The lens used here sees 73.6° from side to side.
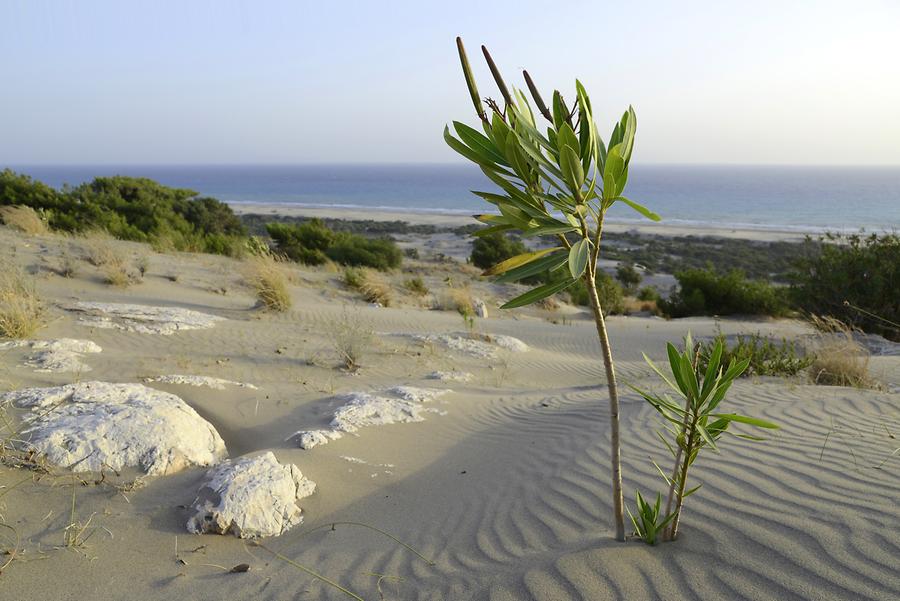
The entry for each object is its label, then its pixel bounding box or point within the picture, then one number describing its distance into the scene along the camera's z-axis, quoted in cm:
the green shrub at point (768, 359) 643
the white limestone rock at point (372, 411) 419
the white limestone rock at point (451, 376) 666
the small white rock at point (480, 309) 1144
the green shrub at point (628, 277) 1966
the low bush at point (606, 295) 1367
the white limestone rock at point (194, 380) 515
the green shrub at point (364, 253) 1728
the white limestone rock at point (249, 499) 303
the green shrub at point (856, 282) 993
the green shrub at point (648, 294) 1672
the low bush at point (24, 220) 1336
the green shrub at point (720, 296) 1334
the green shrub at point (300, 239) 1764
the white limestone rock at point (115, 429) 349
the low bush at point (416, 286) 1392
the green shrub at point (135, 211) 1666
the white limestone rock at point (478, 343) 809
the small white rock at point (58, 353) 520
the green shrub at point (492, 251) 2080
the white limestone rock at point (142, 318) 728
